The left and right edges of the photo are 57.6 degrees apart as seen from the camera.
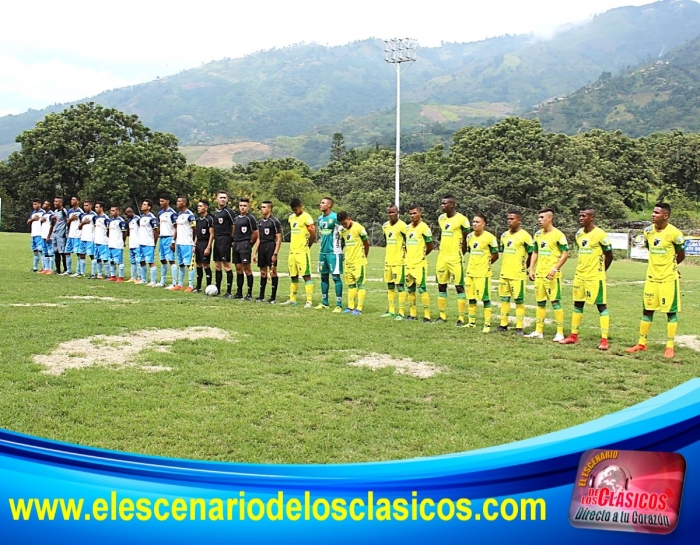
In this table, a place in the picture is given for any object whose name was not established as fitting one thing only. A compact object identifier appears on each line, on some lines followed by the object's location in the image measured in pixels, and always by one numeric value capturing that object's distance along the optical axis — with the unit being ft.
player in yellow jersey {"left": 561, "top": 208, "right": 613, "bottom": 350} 30.25
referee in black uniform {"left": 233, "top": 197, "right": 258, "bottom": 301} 42.38
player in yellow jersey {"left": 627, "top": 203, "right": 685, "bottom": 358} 28.22
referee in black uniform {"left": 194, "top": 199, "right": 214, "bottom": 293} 44.86
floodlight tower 111.04
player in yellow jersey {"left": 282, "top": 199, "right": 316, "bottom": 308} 40.50
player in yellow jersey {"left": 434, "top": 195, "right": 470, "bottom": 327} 35.14
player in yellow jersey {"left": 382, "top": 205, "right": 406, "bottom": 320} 37.68
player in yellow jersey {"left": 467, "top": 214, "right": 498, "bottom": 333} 34.47
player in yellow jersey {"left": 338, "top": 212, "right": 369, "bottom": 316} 38.88
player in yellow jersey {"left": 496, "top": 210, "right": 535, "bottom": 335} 33.09
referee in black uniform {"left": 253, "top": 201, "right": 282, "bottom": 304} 41.55
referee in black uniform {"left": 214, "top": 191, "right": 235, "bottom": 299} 43.88
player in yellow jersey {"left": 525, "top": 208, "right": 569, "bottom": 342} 31.58
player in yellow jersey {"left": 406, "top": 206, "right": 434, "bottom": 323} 36.50
